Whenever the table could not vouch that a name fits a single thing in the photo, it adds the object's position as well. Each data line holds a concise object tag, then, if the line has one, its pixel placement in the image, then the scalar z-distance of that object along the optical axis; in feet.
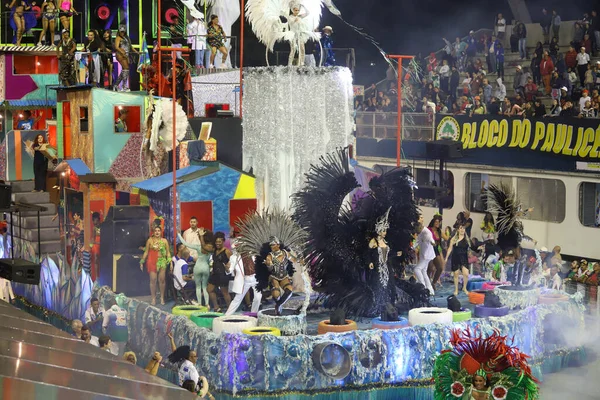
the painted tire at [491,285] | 66.69
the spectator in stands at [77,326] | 62.54
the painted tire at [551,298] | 64.49
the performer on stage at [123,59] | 83.30
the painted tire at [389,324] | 58.59
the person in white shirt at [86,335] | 61.00
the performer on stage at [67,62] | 82.43
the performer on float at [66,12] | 96.73
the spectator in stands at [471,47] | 95.91
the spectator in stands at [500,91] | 89.81
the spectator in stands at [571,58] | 86.53
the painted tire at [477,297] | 65.21
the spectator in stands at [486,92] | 90.12
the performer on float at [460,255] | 67.92
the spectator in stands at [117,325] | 64.39
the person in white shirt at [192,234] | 67.62
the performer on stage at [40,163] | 85.46
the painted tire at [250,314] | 60.90
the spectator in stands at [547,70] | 87.97
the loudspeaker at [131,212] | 68.39
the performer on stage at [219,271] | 62.64
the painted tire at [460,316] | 60.44
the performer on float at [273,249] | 59.67
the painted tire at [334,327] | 57.79
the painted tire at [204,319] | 59.26
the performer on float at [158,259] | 65.21
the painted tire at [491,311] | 61.77
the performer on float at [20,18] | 98.02
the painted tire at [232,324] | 57.11
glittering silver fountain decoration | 68.13
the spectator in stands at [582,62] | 85.81
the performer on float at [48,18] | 97.86
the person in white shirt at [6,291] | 78.28
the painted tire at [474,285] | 69.15
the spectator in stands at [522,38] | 93.15
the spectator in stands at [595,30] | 86.69
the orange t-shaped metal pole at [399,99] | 65.57
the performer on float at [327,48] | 72.02
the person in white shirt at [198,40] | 83.92
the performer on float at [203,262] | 62.64
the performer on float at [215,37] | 82.48
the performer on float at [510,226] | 66.11
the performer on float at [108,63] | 83.66
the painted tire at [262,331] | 56.34
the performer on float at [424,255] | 65.87
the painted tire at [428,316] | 58.59
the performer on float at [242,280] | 60.90
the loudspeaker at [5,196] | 55.01
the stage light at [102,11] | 108.06
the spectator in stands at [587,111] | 80.38
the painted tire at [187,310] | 60.64
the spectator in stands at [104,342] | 58.90
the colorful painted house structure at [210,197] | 70.28
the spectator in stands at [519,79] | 89.46
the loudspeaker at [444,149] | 80.84
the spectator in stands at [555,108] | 83.49
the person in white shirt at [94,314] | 65.82
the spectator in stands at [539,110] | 83.76
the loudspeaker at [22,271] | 52.39
